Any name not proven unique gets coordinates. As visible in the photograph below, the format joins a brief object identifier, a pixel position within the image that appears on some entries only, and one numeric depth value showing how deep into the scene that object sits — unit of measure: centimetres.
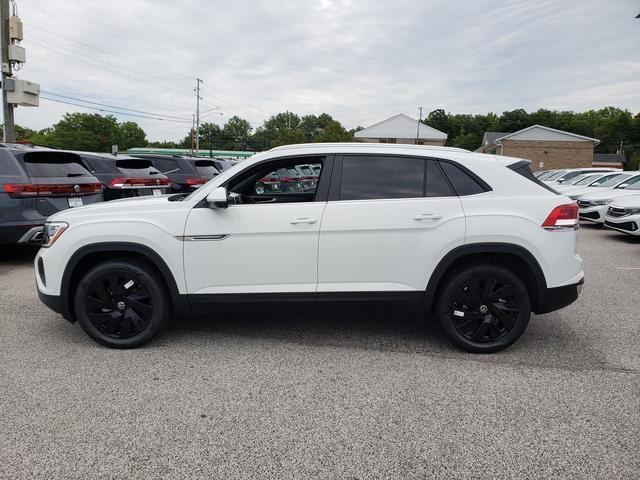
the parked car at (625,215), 955
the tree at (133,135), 12562
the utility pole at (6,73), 1284
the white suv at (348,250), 372
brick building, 5053
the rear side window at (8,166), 655
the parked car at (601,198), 1159
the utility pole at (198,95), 7360
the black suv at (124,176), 966
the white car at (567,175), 1860
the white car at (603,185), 1313
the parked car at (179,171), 1234
